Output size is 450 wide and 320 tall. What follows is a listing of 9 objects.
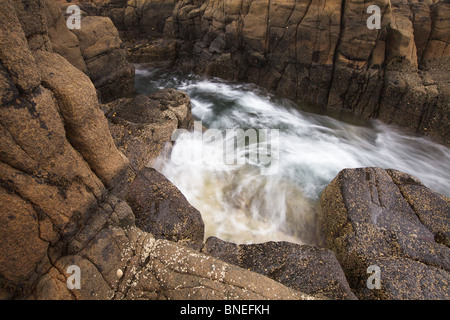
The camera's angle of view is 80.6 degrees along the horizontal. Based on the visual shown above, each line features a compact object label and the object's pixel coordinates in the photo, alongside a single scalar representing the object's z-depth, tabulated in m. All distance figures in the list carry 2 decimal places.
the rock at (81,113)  2.95
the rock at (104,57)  7.60
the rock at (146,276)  2.86
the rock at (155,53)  13.55
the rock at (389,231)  3.52
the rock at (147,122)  5.27
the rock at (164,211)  4.14
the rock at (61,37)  6.31
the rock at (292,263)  3.41
